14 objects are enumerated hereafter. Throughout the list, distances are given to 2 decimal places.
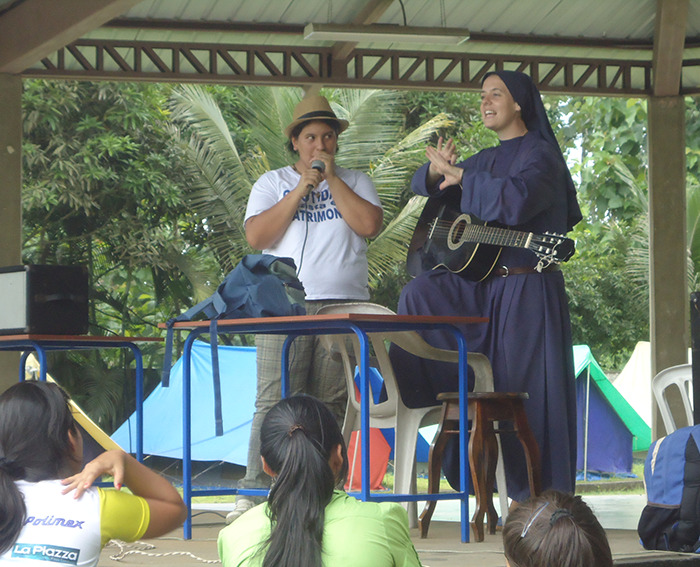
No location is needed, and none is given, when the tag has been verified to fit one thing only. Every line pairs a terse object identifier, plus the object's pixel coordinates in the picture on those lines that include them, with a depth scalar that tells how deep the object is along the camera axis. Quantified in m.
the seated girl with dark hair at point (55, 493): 3.69
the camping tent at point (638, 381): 26.63
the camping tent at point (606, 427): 23.36
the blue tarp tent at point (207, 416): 20.36
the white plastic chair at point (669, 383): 8.77
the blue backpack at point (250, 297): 6.70
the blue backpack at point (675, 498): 6.66
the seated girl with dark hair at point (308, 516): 3.84
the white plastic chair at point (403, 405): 7.11
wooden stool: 6.78
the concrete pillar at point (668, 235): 14.64
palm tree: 23.39
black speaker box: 7.63
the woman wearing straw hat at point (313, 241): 7.63
